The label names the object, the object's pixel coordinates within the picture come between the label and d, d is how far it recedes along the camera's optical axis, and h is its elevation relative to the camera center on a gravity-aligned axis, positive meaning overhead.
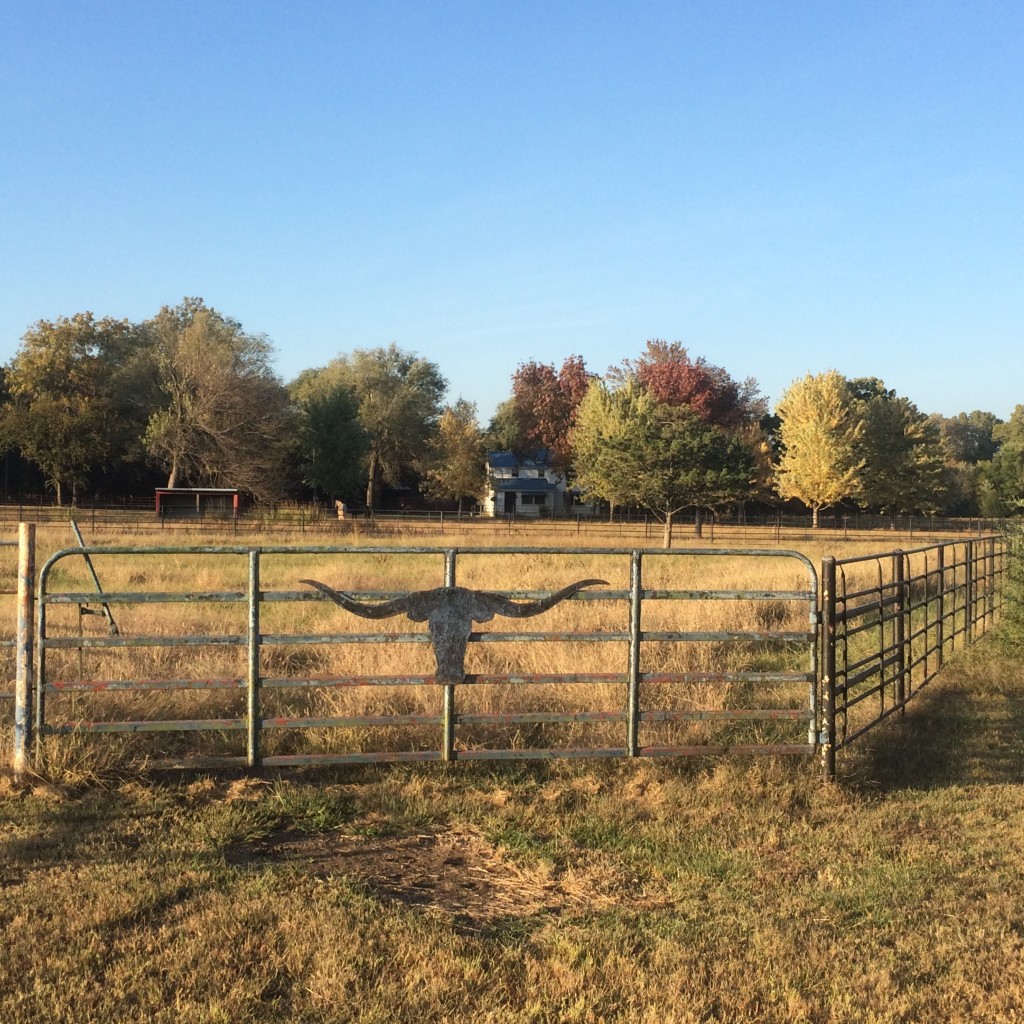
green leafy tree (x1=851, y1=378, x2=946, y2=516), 66.88 +3.89
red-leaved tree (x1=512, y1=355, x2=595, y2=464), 83.88 +9.77
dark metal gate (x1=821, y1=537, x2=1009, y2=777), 6.39 -1.43
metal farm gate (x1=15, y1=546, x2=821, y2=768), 6.01 -1.55
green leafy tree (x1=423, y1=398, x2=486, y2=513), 75.69 +3.53
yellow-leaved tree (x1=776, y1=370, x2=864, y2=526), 59.69 +4.42
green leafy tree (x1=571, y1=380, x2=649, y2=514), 44.91 +4.06
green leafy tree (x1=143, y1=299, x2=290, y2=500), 55.88 +5.09
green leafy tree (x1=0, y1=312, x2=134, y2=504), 56.16 +5.90
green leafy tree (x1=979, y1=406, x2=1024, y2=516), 78.38 +3.15
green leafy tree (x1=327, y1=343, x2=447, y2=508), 74.94 +7.88
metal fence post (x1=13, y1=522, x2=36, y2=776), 5.83 -1.00
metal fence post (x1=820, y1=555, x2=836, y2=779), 6.28 -1.06
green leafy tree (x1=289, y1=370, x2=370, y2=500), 61.94 +4.09
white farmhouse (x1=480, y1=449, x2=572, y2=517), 87.38 +1.87
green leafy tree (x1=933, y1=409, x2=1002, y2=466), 127.06 +11.03
